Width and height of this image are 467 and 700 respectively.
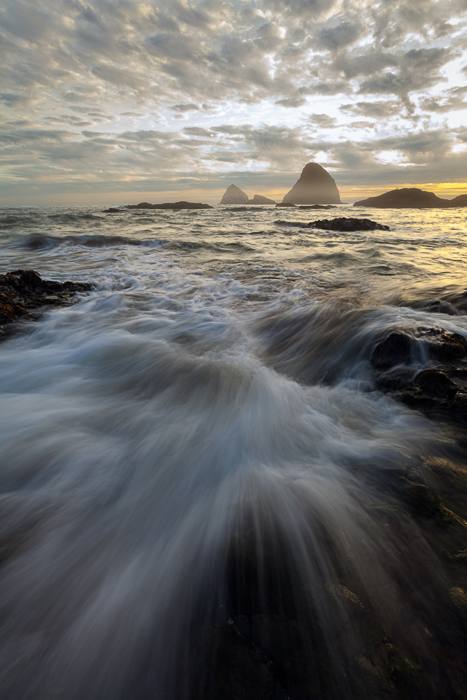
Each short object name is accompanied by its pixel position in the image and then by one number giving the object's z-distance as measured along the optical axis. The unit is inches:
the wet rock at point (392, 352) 137.2
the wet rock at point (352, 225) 877.2
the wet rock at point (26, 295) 206.2
